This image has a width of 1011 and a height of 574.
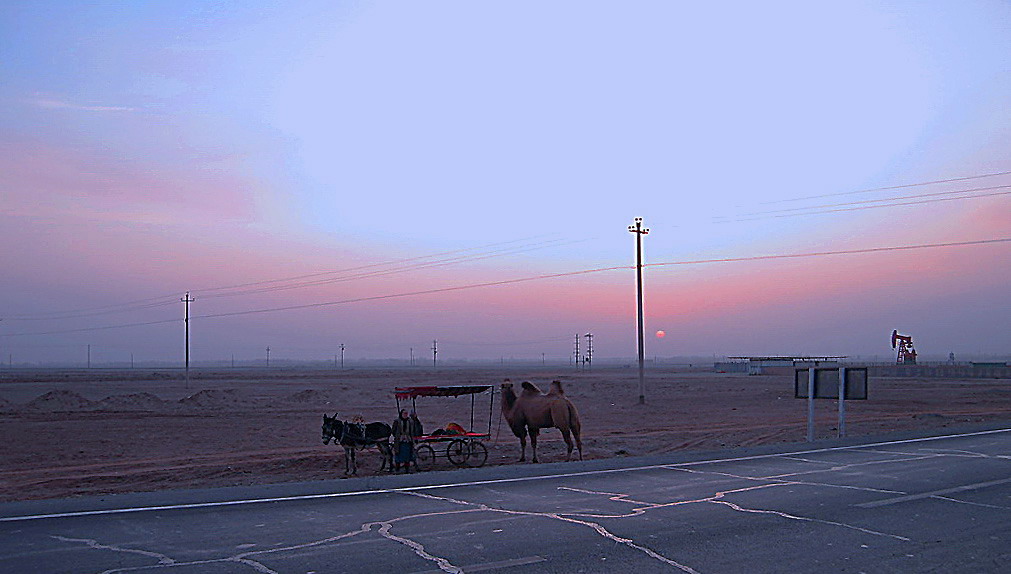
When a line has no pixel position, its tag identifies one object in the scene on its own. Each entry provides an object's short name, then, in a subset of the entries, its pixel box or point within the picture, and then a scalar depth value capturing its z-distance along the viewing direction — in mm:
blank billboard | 23859
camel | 22312
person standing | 20144
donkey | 19812
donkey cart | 21047
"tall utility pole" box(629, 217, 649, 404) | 47500
